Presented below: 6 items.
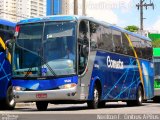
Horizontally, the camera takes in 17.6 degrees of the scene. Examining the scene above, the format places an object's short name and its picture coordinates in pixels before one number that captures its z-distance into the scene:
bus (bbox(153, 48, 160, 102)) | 29.45
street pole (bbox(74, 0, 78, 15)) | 32.26
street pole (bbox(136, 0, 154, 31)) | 62.34
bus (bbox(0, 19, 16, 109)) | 20.38
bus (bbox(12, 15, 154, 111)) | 18.03
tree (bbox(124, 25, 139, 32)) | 89.20
